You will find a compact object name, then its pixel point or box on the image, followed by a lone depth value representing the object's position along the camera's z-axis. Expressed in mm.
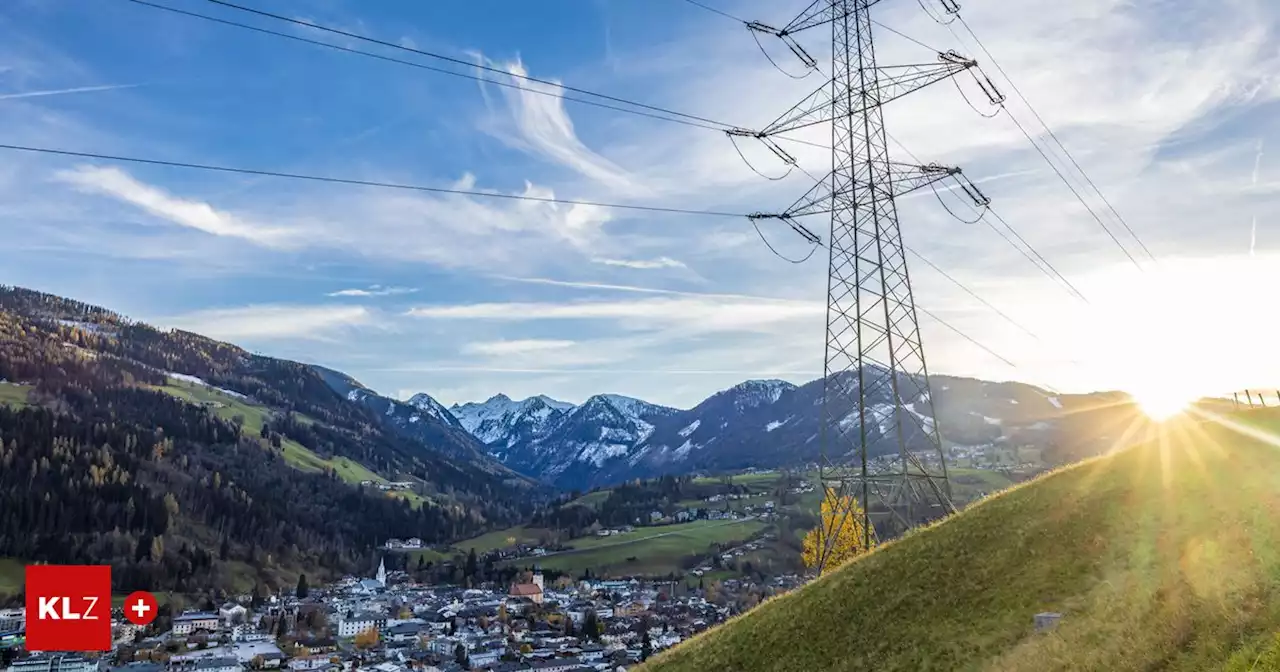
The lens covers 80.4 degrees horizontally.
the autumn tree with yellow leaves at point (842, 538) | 61969
